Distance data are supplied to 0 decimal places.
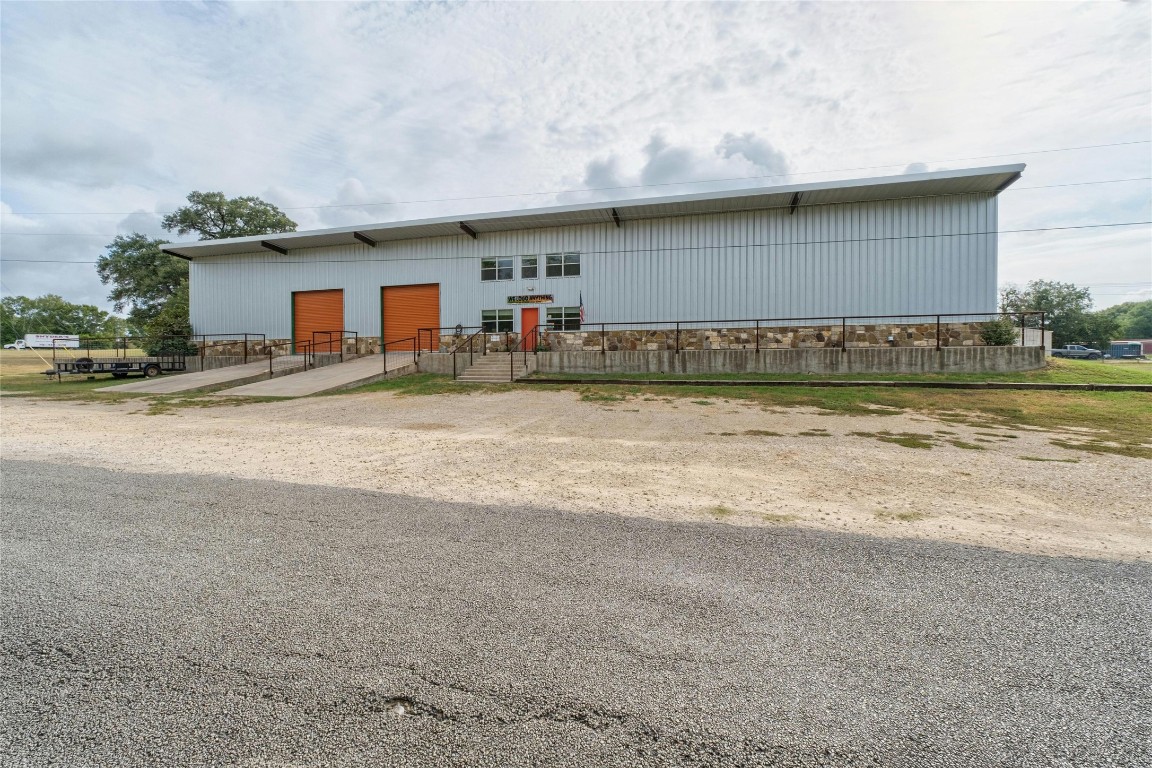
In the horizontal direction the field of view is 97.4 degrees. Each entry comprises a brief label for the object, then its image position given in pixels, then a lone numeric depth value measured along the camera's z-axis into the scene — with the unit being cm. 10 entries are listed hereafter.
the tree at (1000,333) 1795
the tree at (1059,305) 5966
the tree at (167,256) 4303
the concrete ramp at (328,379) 1702
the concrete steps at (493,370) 1825
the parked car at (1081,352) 4856
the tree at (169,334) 2758
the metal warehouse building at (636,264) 2000
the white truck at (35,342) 6512
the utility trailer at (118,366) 2312
